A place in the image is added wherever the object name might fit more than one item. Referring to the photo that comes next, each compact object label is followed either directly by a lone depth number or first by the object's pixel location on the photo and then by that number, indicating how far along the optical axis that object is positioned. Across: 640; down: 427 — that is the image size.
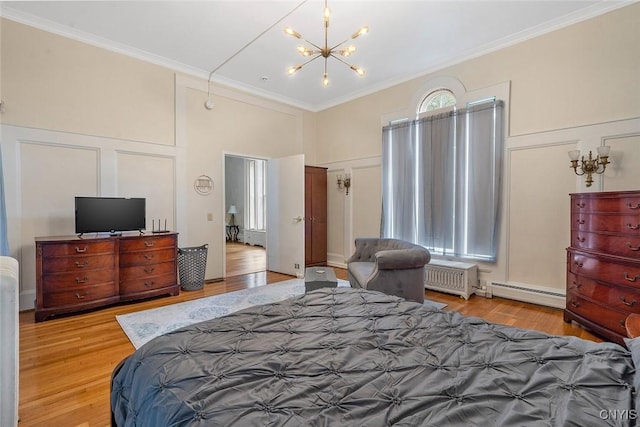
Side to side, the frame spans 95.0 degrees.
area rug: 2.99
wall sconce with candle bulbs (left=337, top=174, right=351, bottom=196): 5.91
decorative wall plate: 4.86
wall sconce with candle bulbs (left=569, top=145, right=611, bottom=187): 3.16
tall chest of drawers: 2.50
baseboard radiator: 3.62
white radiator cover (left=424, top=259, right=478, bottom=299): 4.07
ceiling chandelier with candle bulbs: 2.51
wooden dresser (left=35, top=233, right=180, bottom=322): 3.20
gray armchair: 3.28
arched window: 4.59
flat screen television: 3.55
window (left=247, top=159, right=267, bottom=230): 9.38
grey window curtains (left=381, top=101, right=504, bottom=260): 4.07
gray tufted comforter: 0.91
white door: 5.34
